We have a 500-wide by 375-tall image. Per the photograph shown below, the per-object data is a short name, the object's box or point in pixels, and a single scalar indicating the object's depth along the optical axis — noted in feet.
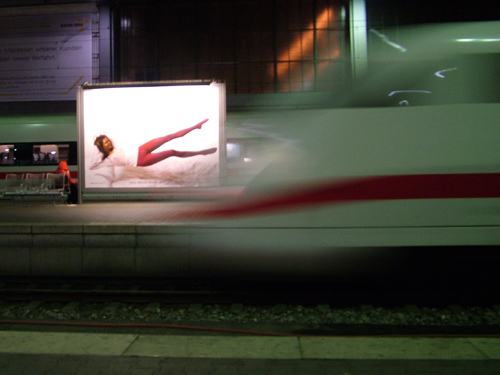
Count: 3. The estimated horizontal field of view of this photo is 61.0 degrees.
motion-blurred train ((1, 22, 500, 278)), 15.93
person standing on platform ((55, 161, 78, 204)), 43.27
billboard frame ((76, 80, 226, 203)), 34.76
